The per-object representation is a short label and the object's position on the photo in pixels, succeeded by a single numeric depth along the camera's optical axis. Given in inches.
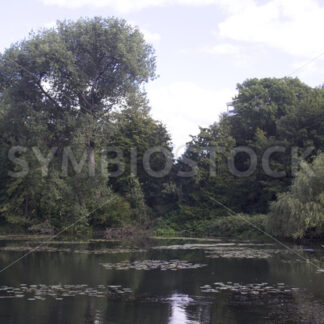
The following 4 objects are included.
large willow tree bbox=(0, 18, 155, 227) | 1227.2
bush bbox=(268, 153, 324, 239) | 868.6
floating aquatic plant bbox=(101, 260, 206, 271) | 577.9
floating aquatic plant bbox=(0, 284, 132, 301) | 405.4
